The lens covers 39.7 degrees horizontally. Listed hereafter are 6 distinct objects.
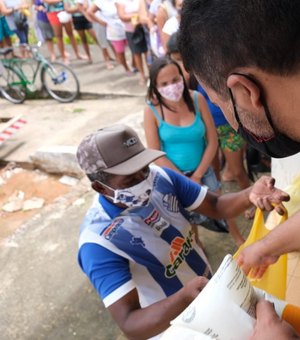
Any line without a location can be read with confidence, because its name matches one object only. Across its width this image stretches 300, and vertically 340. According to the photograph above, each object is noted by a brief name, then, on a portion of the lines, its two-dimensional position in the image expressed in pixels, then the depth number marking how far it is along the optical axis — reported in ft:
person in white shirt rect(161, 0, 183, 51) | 13.57
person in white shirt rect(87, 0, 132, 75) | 23.34
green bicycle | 24.75
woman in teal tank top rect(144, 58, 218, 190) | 9.55
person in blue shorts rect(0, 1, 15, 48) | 26.84
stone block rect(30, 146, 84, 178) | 17.08
